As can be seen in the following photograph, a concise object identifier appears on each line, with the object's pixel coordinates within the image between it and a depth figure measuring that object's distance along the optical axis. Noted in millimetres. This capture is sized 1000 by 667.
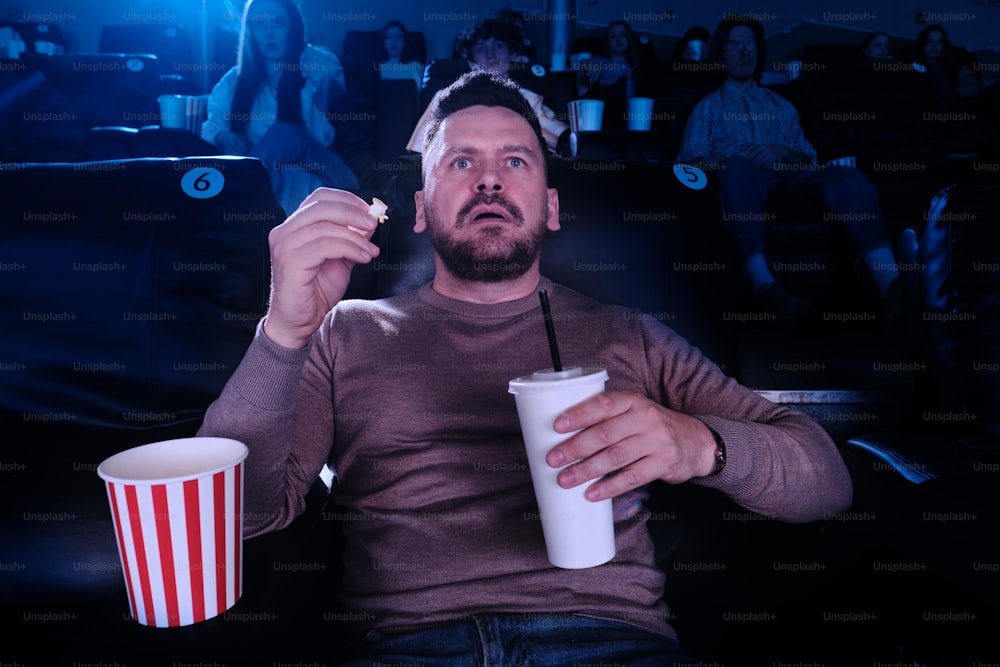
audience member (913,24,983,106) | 5254
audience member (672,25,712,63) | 4980
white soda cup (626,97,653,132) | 2822
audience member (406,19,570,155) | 3438
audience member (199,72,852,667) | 851
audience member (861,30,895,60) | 5315
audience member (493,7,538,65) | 3600
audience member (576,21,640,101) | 3930
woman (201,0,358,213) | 2857
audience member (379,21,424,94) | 5730
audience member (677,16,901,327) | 2455
